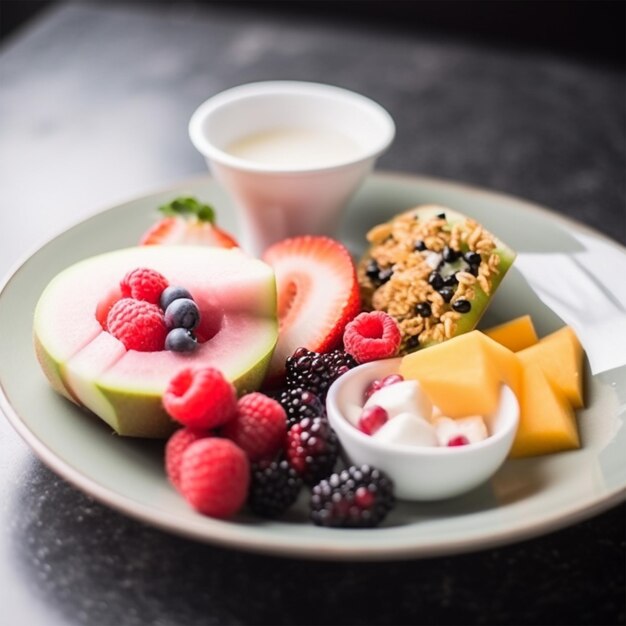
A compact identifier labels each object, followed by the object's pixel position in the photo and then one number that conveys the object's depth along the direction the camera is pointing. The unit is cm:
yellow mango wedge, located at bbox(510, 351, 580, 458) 48
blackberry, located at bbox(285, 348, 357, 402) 50
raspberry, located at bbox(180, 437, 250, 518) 43
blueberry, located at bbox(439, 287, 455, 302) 53
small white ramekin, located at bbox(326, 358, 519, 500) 45
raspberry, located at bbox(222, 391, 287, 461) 46
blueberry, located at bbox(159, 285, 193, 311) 50
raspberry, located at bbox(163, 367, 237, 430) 45
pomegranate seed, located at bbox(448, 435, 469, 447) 46
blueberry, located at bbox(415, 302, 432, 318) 53
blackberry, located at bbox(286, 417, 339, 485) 46
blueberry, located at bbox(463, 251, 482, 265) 54
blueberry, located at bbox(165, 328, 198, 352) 48
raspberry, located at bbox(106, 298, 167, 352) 49
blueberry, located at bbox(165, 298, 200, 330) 49
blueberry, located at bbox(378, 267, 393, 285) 56
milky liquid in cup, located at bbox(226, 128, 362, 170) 63
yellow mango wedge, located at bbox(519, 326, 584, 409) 51
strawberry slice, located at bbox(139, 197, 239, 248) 59
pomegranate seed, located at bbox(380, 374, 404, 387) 49
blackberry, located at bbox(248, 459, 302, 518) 44
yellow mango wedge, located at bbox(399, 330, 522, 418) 48
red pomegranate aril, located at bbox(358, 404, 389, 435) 47
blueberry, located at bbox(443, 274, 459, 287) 54
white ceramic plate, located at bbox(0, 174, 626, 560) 42
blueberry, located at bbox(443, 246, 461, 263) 55
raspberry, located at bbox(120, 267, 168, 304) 51
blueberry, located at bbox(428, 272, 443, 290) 54
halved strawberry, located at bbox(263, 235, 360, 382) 53
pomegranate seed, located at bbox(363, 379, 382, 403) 49
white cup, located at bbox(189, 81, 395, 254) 60
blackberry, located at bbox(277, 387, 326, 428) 47
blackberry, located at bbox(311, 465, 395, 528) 43
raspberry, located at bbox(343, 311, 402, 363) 51
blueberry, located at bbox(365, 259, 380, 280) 56
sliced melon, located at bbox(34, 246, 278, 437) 47
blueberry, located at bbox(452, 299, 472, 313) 53
